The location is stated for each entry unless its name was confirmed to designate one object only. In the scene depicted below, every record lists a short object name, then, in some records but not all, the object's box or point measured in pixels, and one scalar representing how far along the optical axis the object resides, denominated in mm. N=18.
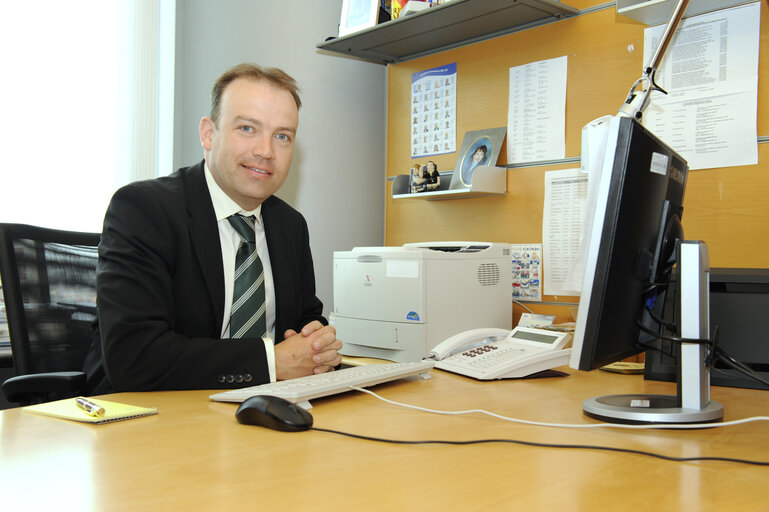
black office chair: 1479
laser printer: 1814
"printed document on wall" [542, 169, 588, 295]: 2074
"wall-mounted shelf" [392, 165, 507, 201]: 2188
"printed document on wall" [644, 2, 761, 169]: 1702
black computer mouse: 961
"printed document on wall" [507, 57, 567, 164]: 2137
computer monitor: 931
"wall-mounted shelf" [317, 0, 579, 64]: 2078
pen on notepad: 1006
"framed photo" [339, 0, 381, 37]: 2363
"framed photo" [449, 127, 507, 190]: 2279
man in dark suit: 1351
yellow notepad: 1011
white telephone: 1451
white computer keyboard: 1120
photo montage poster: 2494
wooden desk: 689
